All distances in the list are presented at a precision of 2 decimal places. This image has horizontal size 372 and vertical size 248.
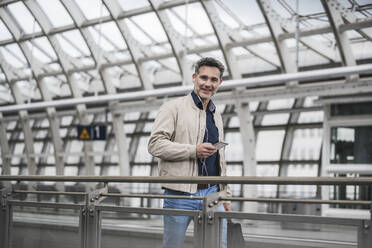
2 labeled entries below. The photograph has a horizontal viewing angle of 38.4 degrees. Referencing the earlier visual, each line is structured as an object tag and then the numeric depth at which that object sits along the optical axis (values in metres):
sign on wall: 15.30
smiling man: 3.38
